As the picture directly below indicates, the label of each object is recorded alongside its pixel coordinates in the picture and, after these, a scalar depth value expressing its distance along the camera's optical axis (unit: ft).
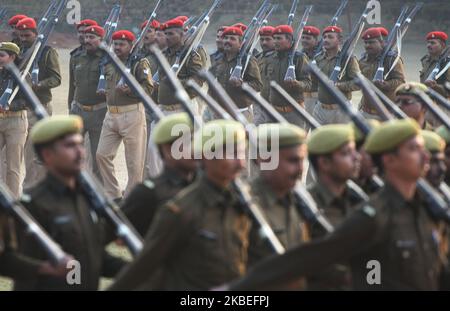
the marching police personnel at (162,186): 24.84
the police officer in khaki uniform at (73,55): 48.96
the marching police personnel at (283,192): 22.52
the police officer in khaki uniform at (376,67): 49.98
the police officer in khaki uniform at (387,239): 20.36
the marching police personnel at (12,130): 45.78
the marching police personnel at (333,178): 22.12
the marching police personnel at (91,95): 47.75
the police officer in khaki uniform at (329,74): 50.83
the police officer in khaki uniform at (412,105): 33.45
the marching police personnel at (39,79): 47.60
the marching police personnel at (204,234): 20.86
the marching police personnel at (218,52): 51.83
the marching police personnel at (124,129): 45.93
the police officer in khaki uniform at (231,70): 50.06
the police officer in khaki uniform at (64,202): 22.17
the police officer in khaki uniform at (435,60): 51.34
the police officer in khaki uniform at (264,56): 51.06
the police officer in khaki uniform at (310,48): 54.03
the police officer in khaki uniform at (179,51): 49.39
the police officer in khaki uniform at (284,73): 50.44
